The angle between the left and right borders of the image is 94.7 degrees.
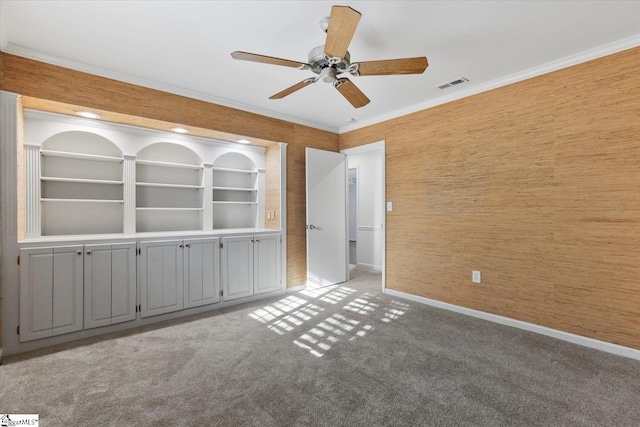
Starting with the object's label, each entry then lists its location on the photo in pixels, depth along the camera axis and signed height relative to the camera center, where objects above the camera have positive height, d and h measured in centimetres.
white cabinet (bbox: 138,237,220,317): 320 -68
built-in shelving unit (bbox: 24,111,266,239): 303 +44
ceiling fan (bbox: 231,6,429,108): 167 +108
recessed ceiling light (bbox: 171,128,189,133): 363 +107
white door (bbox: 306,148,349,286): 453 -3
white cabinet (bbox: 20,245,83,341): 259 -69
